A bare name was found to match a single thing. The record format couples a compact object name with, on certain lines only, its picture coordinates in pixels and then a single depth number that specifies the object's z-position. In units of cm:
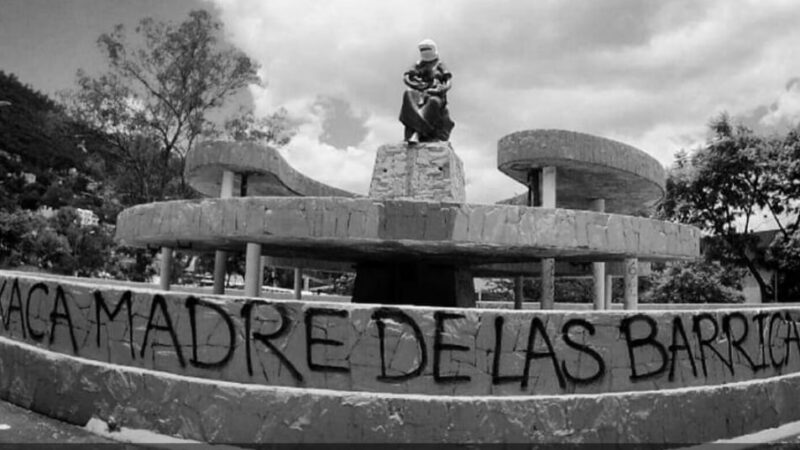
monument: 557
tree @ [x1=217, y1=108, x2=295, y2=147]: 2794
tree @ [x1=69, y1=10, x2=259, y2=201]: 2655
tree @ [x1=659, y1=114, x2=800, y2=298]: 2380
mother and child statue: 1113
